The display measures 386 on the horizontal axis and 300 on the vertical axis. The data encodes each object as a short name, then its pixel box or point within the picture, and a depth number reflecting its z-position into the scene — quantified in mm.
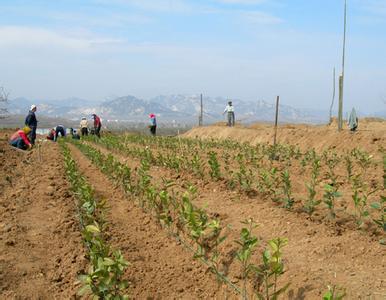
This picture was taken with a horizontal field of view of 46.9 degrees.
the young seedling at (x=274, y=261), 3006
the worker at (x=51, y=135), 23000
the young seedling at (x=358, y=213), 4812
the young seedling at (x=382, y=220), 4349
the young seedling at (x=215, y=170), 7832
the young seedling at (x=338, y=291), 3199
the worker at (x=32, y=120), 14402
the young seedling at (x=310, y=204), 5293
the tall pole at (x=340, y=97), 14312
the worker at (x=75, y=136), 23531
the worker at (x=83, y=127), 23672
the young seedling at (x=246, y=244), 3383
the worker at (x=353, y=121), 15856
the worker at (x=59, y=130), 23330
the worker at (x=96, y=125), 22247
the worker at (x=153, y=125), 23725
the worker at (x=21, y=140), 13516
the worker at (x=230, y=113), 23169
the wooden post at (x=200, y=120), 30942
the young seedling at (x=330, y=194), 4755
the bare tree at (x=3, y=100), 17694
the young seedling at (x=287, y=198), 5734
